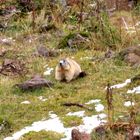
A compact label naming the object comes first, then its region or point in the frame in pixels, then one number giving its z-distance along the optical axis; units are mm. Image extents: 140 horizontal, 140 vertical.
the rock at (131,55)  19797
